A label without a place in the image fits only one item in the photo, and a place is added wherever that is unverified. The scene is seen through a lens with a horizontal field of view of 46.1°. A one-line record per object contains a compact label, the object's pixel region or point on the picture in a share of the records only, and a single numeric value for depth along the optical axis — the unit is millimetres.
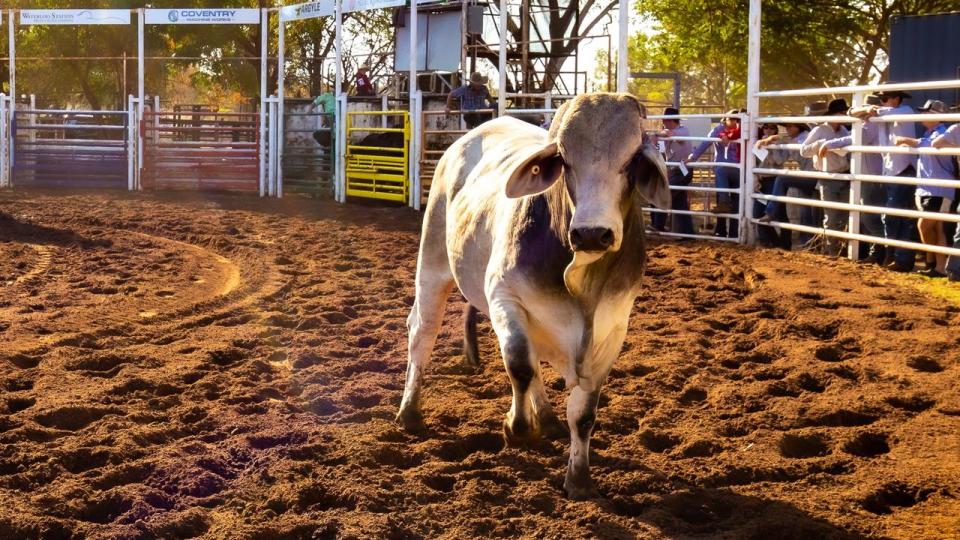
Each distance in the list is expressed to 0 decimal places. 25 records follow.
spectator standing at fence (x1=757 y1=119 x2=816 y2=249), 12883
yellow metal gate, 19500
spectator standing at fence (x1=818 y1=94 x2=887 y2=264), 11469
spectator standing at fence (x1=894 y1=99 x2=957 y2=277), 10359
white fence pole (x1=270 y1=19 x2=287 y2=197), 21828
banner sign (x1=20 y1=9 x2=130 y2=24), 23703
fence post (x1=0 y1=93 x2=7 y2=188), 23891
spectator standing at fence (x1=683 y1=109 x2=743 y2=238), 14219
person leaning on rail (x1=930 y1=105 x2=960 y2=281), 10097
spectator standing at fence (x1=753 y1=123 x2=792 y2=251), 13195
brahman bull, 4199
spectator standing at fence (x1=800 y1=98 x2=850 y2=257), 12070
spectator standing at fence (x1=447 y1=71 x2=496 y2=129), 18469
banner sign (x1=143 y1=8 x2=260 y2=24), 22458
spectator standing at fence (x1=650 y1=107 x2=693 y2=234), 14714
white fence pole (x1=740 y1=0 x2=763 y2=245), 13422
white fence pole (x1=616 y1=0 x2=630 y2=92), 13594
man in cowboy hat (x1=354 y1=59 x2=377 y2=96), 24031
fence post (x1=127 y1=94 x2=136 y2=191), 23266
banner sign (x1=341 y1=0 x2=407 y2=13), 19297
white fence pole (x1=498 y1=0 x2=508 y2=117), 16625
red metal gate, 23016
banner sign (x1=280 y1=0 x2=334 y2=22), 20562
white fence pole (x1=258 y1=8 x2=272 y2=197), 21922
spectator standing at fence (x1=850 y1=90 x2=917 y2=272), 10875
